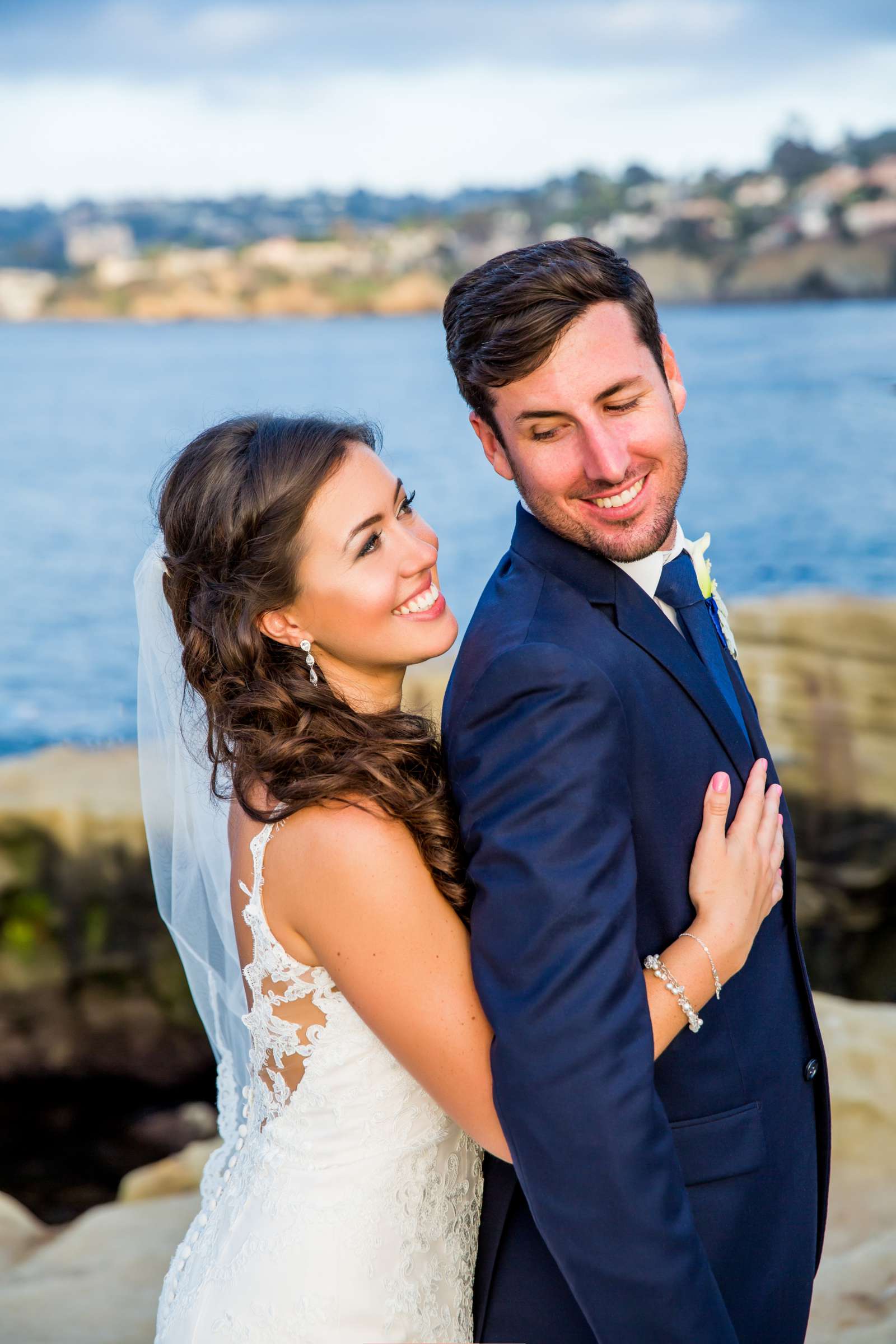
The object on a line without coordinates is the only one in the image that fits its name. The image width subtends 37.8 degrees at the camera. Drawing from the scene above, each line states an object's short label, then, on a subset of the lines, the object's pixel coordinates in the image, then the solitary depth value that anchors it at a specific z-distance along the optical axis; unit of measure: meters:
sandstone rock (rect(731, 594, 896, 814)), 6.55
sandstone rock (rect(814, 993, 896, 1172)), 3.72
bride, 1.72
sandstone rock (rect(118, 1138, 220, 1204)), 4.36
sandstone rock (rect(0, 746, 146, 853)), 5.91
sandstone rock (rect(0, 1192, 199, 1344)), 3.39
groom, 1.48
